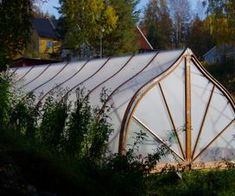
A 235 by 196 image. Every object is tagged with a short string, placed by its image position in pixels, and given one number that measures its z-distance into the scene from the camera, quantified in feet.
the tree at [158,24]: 216.33
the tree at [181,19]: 235.61
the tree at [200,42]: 213.77
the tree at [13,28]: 26.32
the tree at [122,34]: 158.92
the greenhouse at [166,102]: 43.55
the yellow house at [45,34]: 227.94
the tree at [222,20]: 137.83
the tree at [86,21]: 148.87
